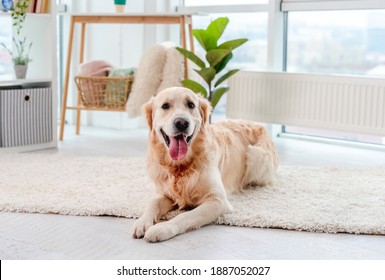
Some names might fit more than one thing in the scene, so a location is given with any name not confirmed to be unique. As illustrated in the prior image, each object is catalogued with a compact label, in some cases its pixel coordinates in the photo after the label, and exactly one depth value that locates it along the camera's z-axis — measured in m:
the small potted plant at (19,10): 4.36
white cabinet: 4.30
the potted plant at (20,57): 4.42
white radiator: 4.41
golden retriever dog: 2.55
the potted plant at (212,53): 4.45
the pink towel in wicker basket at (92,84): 4.91
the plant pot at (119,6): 5.05
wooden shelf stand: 4.70
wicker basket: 4.83
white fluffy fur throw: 4.71
